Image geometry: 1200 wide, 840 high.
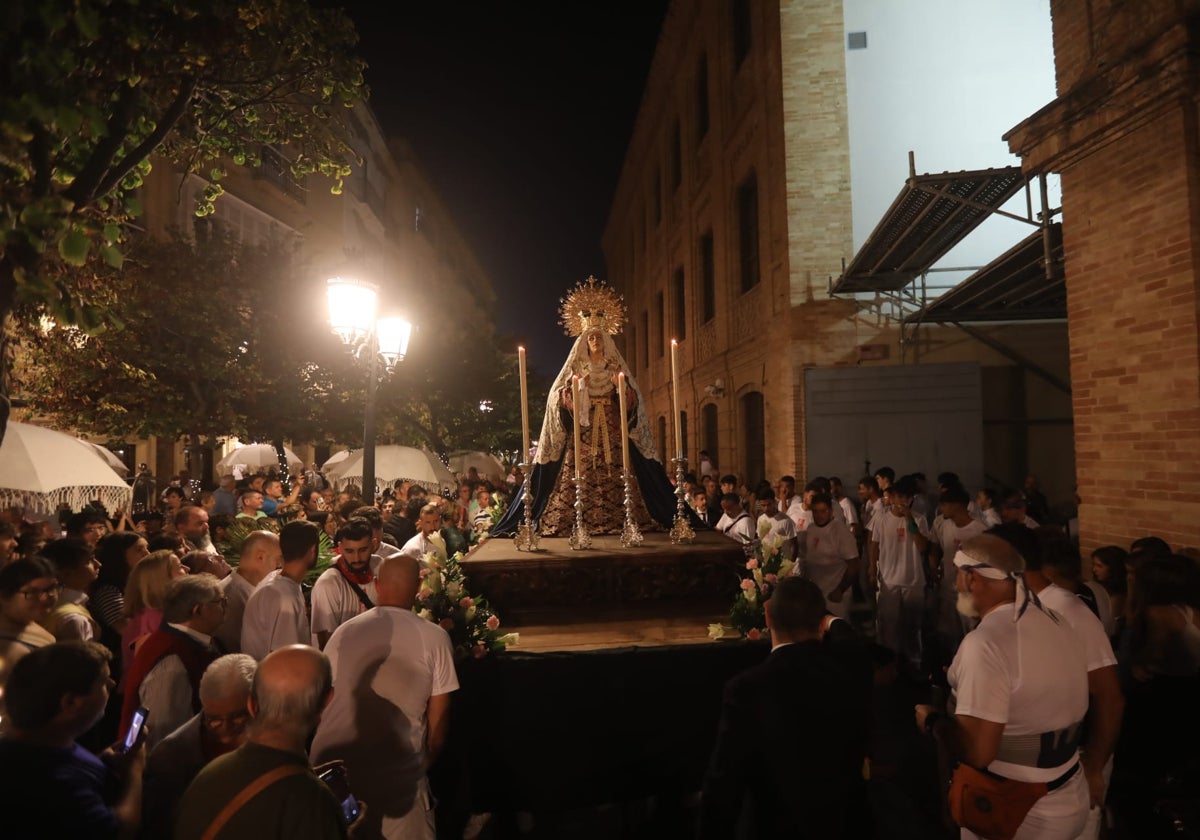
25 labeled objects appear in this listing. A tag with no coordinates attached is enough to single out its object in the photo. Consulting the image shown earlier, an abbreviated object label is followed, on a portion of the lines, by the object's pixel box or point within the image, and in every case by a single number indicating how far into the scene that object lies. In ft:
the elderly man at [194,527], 20.08
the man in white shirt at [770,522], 18.37
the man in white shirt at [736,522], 22.25
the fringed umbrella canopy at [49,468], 24.21
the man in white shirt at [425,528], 20.36
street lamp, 22.75
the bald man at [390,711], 9.98
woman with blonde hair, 12.25
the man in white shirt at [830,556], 23.41
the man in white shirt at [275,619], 12.59
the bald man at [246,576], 14.03
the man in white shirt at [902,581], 23.66
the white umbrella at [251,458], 56.75
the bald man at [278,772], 6.10
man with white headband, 8.51
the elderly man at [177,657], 9.66
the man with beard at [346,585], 14.20
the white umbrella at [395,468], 43.52
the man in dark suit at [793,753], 8.11
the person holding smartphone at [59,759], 6.45
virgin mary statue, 22.49
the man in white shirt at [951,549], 22.16
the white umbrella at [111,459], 39.54
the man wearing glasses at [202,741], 8.16
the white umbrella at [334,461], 48.36
